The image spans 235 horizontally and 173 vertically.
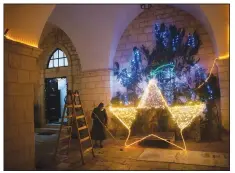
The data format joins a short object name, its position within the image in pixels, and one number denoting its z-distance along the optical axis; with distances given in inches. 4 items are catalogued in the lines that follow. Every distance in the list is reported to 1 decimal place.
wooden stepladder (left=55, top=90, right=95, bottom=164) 180.4
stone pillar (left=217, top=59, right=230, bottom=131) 233.1
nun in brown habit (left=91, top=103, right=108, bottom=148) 220.1
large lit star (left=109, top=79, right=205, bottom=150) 210.1
